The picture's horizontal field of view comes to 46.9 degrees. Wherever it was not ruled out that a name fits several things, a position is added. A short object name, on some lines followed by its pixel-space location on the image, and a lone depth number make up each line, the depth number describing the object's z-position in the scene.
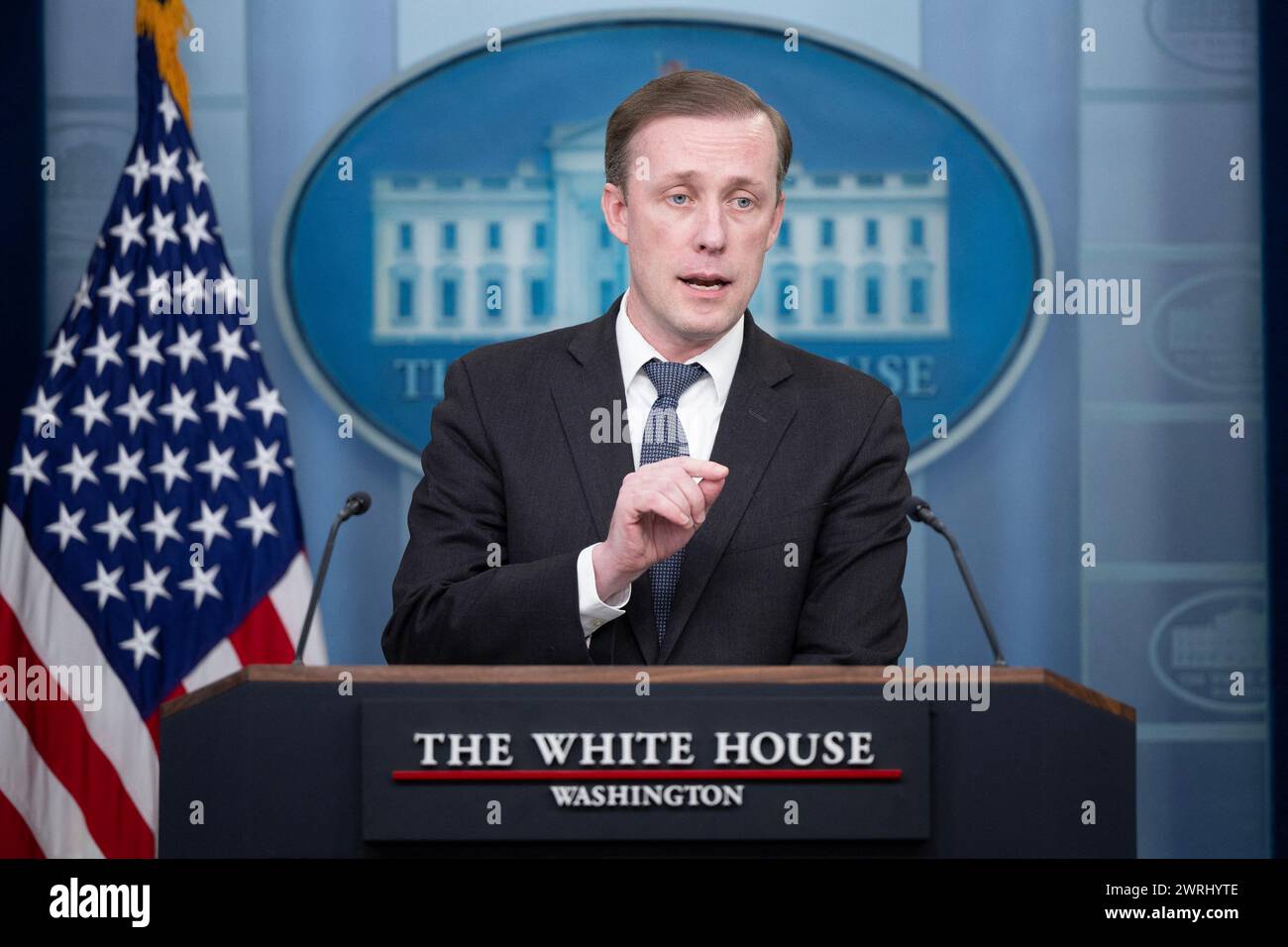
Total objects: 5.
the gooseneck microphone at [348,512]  2.77
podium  1.84
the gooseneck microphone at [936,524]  2.59
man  2.34
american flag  4.23
